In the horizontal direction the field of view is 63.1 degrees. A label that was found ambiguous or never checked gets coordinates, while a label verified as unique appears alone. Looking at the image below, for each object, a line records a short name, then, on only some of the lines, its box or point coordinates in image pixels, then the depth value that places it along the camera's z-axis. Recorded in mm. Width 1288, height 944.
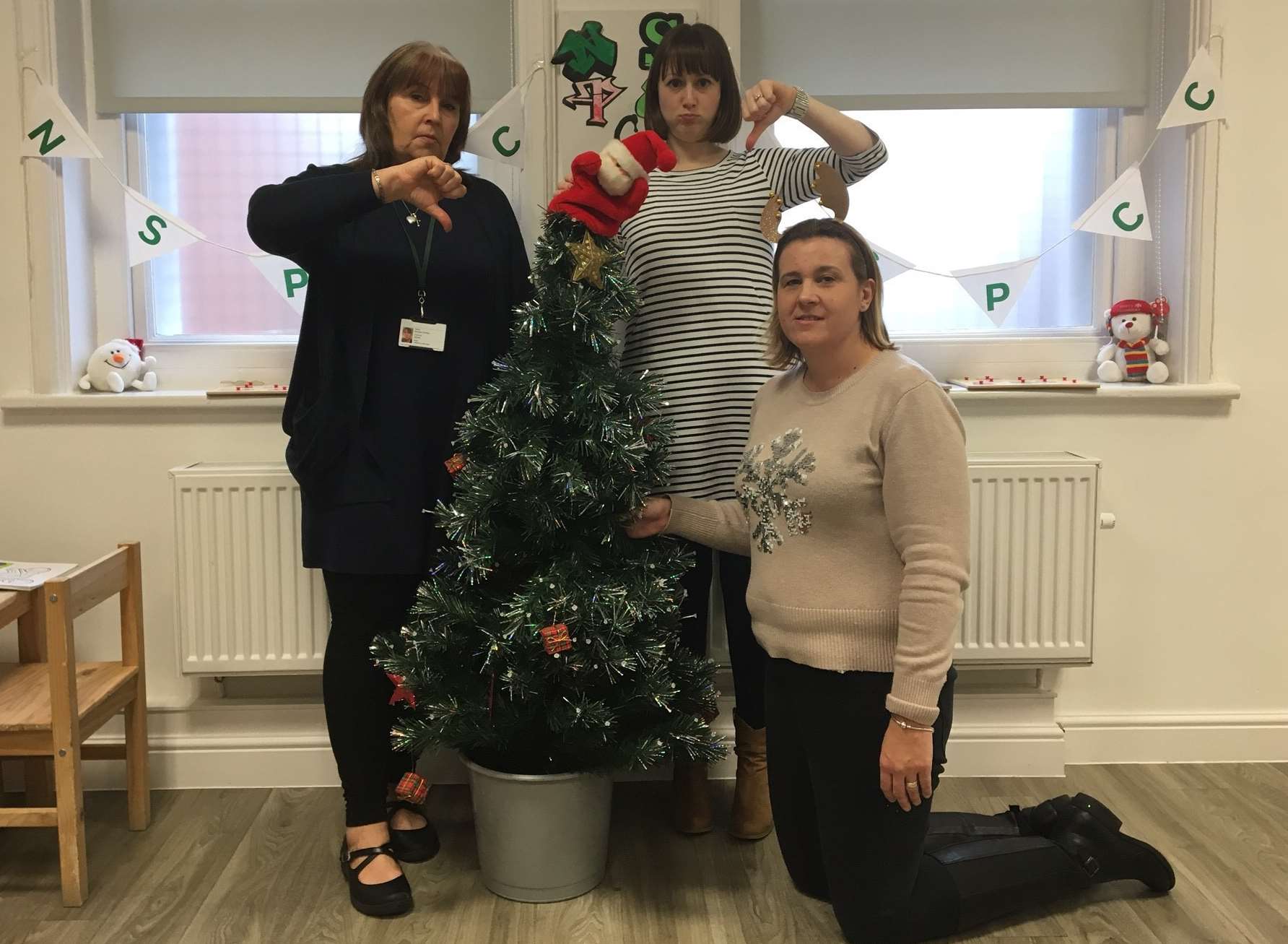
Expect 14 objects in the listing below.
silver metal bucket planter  1774
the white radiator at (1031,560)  2215
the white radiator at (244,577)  2160
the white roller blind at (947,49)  2375
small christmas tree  1677
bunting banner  2172
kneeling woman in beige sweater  1449
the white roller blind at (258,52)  2299
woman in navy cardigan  1790
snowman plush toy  2305
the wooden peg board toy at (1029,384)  2312
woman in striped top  1863
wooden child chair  1799
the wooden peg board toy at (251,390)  2250
